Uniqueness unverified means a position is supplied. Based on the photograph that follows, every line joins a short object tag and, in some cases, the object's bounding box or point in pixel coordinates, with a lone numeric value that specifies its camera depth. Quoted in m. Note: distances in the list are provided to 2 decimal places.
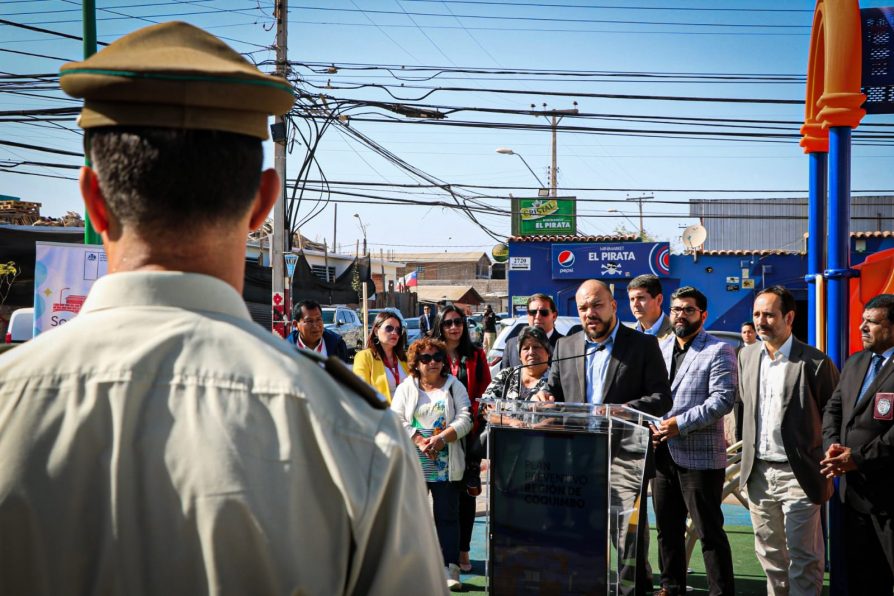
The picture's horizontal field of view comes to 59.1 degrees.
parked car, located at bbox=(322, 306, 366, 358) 25.09
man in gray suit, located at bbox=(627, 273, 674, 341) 6.13
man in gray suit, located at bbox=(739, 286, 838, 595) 5.09
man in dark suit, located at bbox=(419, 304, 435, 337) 22.77
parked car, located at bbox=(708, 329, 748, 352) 12.05
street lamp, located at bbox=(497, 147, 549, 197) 32.06
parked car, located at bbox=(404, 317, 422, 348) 29.59
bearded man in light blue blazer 5.30
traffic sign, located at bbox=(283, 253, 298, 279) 17.47
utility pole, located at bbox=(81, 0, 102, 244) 8.00
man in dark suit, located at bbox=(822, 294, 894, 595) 4.57
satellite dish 26.53
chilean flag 41.92
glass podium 4.08
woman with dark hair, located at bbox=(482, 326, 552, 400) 5.69
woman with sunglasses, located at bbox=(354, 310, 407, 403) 6.71
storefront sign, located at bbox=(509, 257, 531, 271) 28.61
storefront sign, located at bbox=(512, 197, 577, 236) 41.22
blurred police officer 1.14
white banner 6.99
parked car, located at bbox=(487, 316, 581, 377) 11.92
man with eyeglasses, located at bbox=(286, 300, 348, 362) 7.36
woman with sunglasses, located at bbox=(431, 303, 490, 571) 6.21
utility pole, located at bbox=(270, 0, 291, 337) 17.06
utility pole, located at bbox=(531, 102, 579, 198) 38.31
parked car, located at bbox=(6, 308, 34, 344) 12.34
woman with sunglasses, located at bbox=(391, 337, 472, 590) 5.89
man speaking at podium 5.07
